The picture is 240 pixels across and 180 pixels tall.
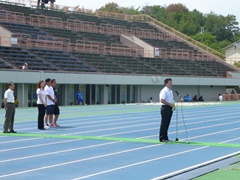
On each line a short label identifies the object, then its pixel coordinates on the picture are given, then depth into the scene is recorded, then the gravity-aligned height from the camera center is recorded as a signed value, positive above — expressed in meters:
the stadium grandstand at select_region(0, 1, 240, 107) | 43.28 +3.94
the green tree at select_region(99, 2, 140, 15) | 123.60 +20.48
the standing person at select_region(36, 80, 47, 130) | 19.38 -0.11
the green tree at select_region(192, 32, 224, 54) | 110.56 +11.96
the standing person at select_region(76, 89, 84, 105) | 44.47 +0.20
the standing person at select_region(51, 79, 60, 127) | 20.56 -0.37
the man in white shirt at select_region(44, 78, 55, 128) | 20.08 -0.01
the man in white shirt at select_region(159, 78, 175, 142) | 15.05 -0.24
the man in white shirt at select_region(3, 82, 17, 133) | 17.73 -0.25
